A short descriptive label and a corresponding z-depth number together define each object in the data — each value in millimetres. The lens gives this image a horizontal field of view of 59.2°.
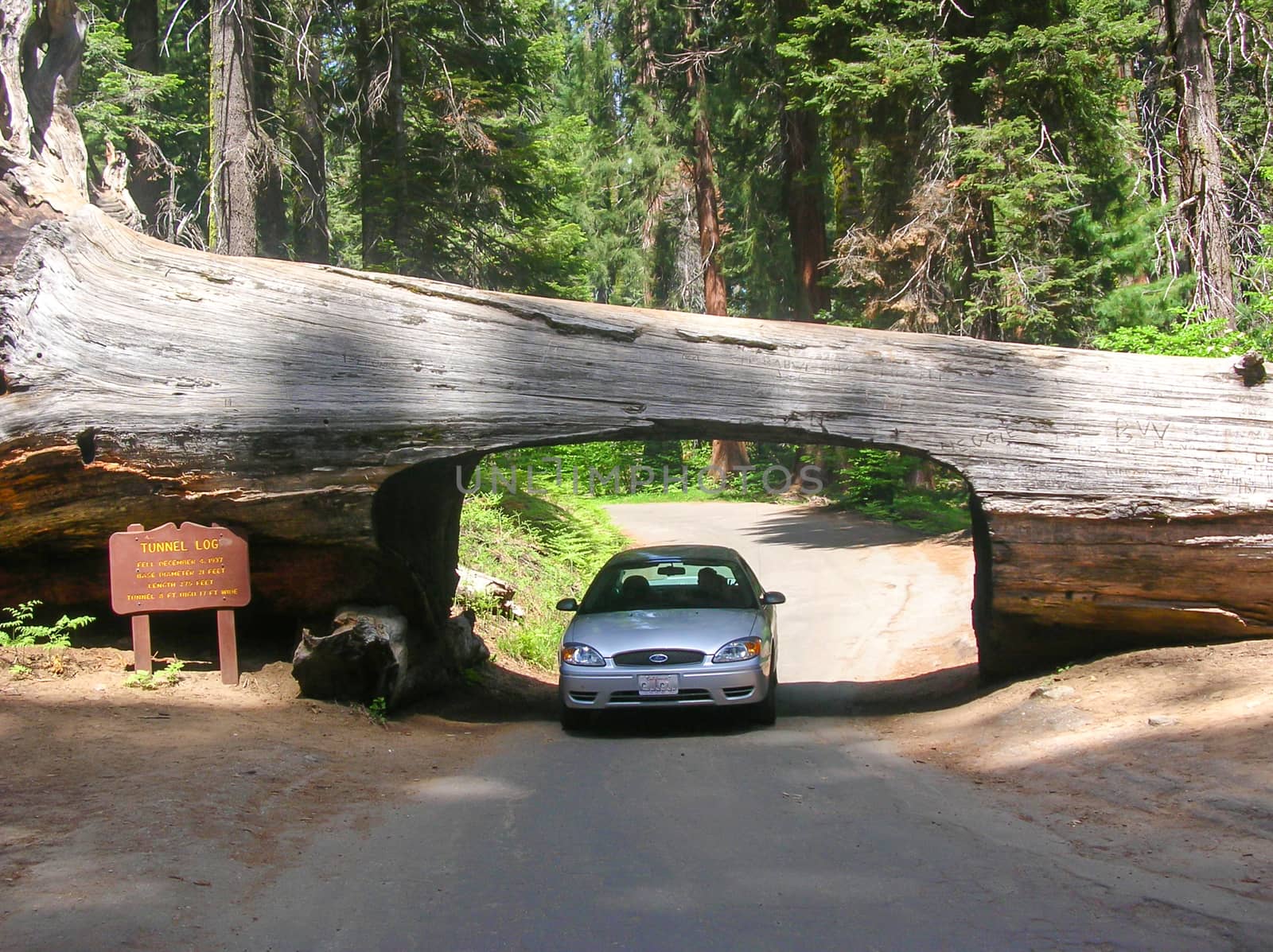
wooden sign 9203
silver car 9320
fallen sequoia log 9367
